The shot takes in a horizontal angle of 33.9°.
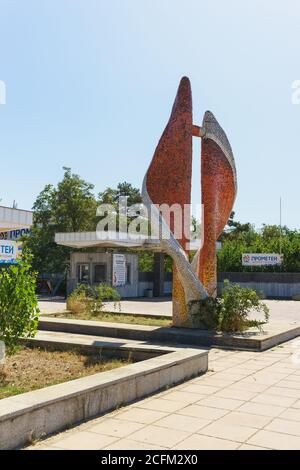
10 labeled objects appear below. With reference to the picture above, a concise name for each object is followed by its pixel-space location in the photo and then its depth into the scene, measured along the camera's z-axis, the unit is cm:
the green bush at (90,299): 1389
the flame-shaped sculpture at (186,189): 1094
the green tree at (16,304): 614
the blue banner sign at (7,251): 2498
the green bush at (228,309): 1063
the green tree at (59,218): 2991
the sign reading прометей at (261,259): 3142
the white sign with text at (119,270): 2400
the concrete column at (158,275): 2752
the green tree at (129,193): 4741
